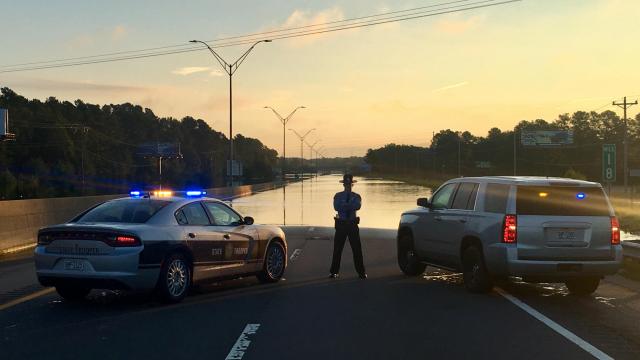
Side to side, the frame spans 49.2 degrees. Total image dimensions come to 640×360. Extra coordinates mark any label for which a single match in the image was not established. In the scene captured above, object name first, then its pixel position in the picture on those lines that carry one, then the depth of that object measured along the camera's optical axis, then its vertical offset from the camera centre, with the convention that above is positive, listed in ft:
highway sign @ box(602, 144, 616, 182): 147.13 +0.89
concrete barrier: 59.43 -4.08
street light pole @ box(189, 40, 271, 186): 137.14 +17.27
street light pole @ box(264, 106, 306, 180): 247.46 +12.33
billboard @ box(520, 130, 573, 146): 368.89 +16.26
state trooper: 40.91 -3.28
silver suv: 32.99 -3.11
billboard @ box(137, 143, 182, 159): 395.87 +13.43
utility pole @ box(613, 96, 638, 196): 248.52 +22.42
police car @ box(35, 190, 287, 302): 30.37 -3.48
